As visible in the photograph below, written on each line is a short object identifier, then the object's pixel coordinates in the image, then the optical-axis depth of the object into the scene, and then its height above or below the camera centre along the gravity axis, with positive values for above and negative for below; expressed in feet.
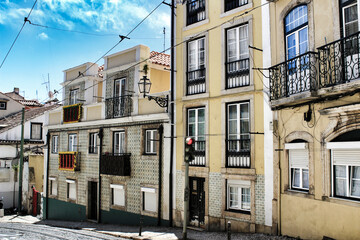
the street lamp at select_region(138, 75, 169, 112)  47.03 +6.97
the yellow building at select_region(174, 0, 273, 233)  37.78 +3.84
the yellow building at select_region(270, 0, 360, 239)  26.73 +2.53
